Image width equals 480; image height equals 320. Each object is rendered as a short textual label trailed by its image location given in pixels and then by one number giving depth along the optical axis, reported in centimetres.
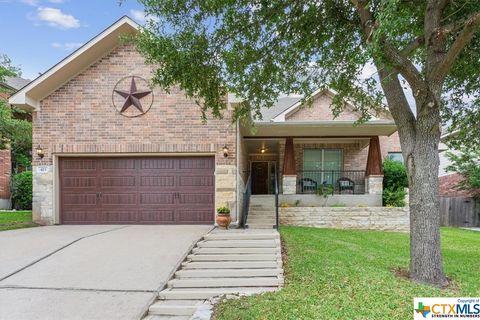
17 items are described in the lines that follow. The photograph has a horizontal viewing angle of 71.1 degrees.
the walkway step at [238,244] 788
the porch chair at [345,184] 1398
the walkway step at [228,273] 638
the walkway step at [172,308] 521
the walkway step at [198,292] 565
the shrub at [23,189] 1738
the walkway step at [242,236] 845
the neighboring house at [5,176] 1762
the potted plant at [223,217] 983
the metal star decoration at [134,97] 1080
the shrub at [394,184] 1320
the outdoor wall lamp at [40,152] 1091
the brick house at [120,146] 1064
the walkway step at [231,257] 711
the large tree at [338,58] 576
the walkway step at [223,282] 602
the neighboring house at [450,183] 1736
